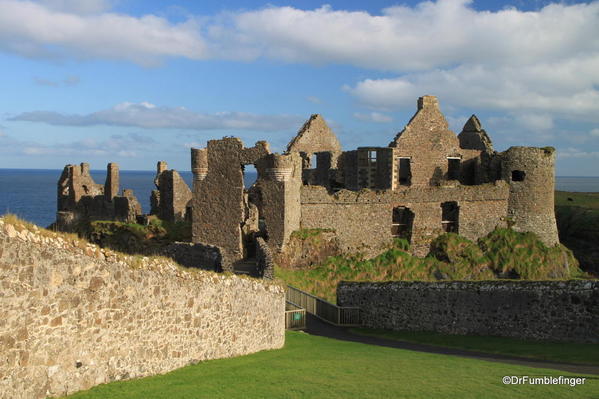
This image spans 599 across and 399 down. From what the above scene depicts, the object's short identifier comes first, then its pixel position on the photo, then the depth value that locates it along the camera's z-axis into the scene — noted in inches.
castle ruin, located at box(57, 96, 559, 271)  1245.7
